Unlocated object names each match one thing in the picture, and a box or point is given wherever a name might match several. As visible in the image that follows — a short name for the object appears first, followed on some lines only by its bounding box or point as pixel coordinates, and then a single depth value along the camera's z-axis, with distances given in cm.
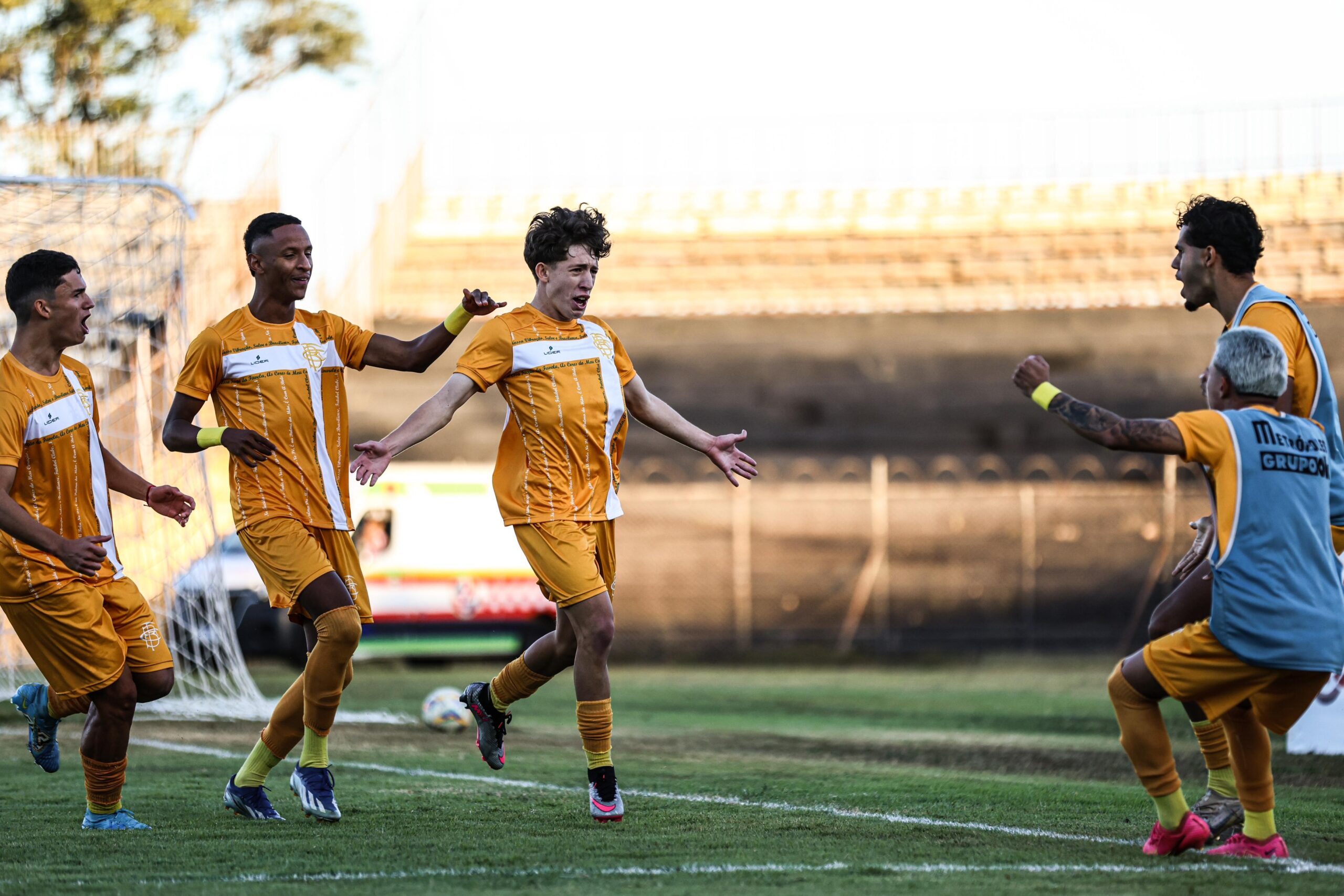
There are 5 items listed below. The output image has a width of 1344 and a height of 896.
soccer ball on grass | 2014
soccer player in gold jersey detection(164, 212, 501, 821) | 1176
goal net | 2303
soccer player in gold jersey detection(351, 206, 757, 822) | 1190
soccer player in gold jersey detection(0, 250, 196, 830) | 1138
